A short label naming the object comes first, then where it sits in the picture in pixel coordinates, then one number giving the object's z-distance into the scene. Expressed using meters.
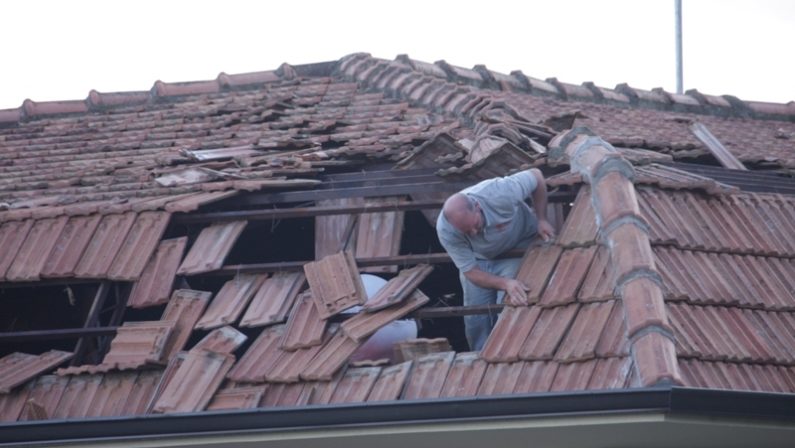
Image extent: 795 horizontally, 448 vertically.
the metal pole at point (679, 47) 40.94
